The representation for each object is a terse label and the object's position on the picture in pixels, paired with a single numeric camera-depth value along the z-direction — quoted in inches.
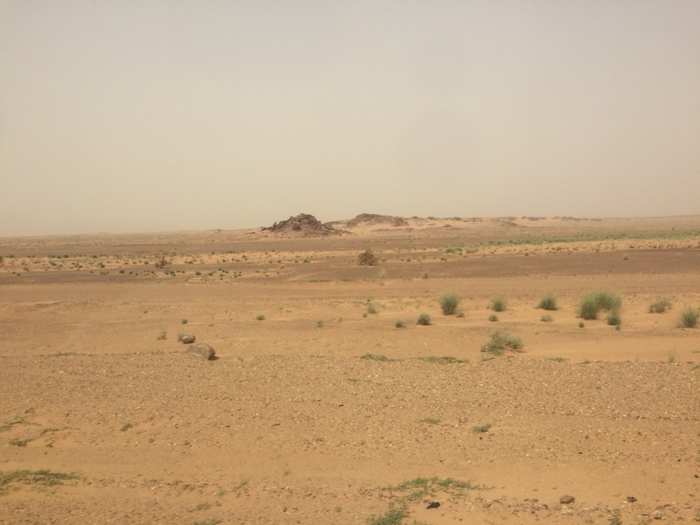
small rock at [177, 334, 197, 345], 794.2
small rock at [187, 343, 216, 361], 671.8
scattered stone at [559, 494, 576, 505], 308.8
